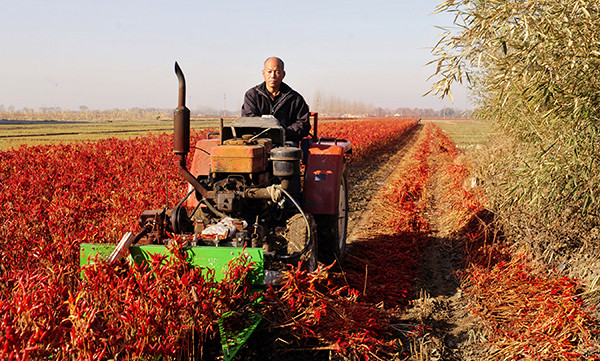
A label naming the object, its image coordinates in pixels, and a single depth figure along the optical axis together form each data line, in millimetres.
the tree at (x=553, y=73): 3684
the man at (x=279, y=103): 4715
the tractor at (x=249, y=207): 3240
